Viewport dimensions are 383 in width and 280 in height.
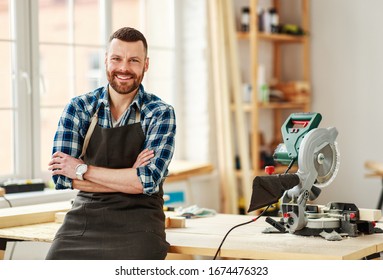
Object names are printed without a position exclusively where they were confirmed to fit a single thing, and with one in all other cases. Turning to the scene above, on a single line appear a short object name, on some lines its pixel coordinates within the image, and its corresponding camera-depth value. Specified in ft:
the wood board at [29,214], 14.22
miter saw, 12.37
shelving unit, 25.37
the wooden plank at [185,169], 20.91
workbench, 11.42
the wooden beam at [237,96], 23.91
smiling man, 12.24
